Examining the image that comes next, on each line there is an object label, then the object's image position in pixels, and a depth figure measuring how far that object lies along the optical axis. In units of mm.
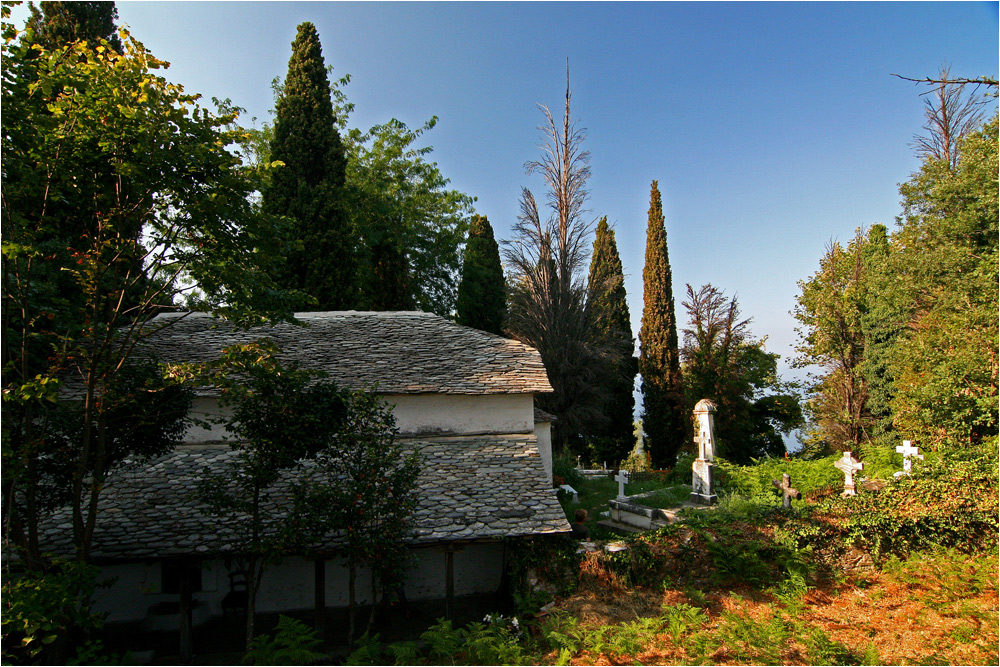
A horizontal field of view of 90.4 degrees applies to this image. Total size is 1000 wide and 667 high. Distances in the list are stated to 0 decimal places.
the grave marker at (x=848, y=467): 13244
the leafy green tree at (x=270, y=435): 7234
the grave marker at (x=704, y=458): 13719
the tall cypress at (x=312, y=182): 18953
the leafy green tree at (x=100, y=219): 6250
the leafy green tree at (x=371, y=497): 7387
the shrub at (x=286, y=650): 6453
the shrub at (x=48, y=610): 5234
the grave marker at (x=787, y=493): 11995
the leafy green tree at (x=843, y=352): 19656
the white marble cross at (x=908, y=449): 13238
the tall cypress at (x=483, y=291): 25812
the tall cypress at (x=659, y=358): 23812
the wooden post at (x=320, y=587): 8539
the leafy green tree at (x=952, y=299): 10625
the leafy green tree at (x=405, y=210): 24344
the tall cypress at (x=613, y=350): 23609
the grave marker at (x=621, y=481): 13867
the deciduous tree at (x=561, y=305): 22344
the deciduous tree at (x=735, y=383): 21984
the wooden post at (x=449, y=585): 8938
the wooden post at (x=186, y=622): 8359
